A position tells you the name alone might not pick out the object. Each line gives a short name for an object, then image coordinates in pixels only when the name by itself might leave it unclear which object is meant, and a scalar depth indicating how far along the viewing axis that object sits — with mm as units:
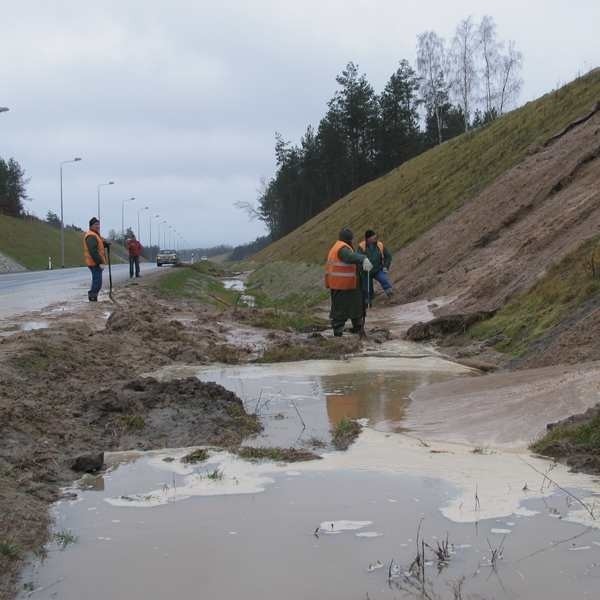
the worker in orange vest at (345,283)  13453
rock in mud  5750
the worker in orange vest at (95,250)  16922
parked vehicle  65106
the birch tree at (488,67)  60750
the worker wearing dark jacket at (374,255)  17062
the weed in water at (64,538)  4328
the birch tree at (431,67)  66250
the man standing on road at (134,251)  30298
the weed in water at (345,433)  6543
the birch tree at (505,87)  64000
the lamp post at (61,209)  65912
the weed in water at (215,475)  5477
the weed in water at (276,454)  6012
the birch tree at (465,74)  60500
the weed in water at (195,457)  5977
